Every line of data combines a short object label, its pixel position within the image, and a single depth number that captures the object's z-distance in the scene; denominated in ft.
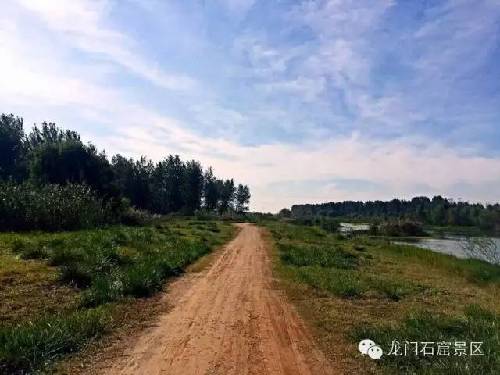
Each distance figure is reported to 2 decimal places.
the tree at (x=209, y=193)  410.31
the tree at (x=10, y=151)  268.48
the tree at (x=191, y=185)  346.13
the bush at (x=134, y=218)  150.40
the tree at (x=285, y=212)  512.80
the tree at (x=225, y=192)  433.19
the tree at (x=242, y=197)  495.00
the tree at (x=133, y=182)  296.51
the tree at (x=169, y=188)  344.28
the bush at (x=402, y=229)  219.61
